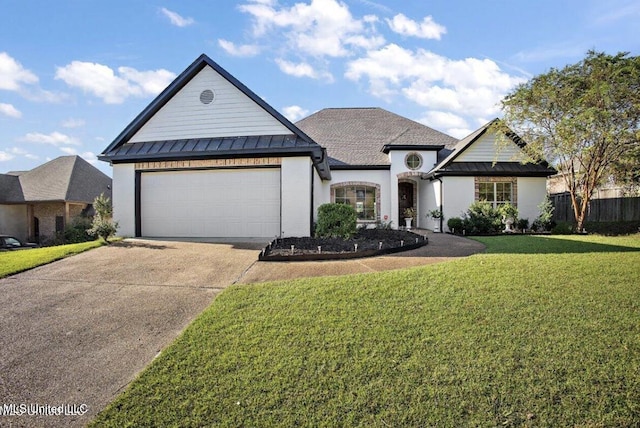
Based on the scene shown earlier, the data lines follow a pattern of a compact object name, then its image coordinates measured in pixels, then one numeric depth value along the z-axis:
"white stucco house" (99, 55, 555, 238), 10.81
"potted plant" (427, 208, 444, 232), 15.49
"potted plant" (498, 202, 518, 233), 14.41
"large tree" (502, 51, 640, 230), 11.73
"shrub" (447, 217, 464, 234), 14.27
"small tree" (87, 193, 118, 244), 10.30
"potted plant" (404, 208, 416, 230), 16.62
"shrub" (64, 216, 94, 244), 18.22
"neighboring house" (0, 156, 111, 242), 20.98
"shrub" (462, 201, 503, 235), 13.77
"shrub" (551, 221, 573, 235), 13.41
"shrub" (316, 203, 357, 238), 9.44
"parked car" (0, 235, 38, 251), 18.63
